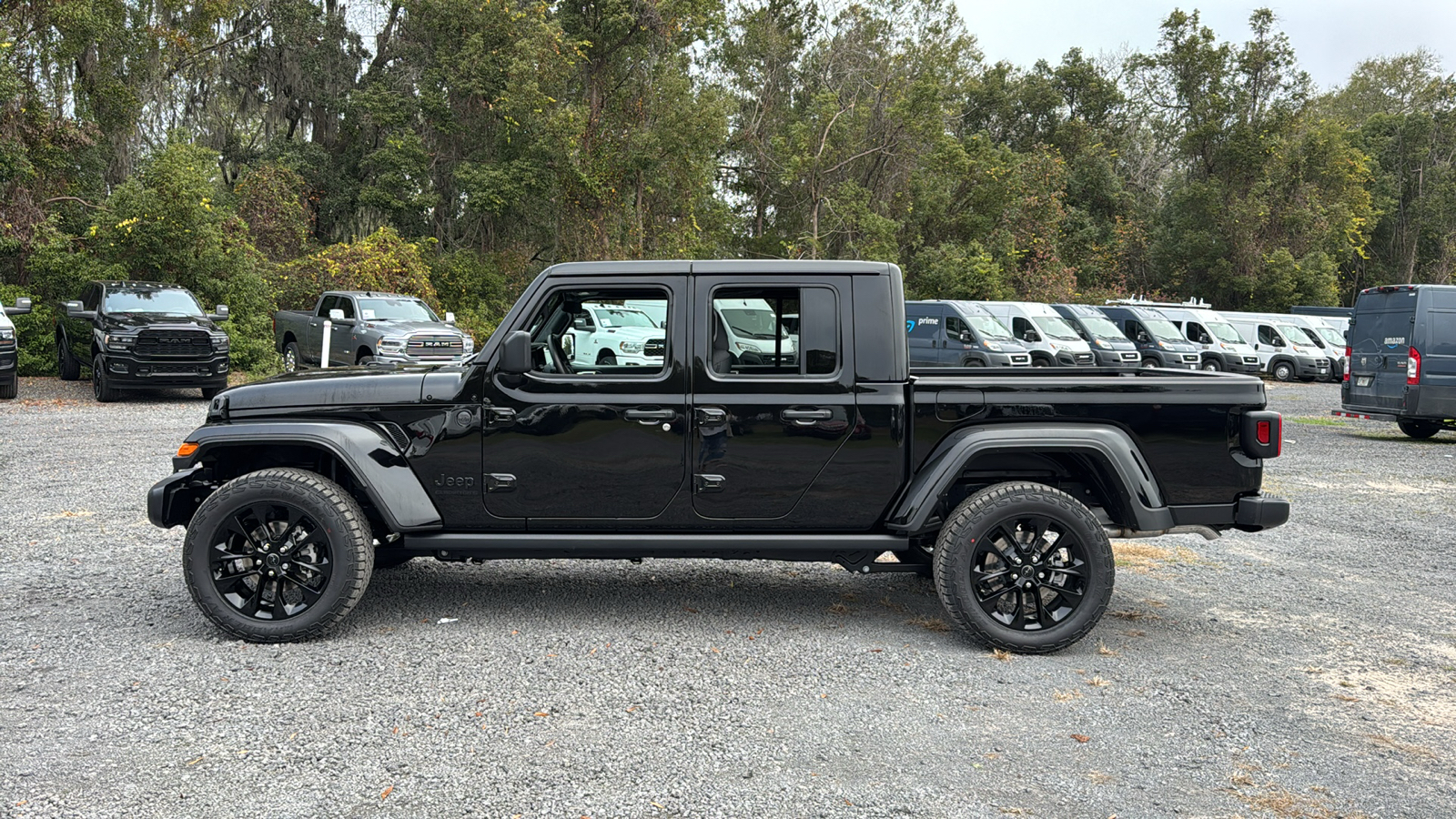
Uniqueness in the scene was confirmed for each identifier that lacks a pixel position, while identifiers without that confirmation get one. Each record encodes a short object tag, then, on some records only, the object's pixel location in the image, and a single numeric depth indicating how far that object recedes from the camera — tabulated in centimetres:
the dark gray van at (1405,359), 1449
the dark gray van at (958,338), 2420
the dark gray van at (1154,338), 2900
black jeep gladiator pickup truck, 521
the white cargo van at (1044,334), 2527
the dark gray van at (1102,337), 2736
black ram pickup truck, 1717
